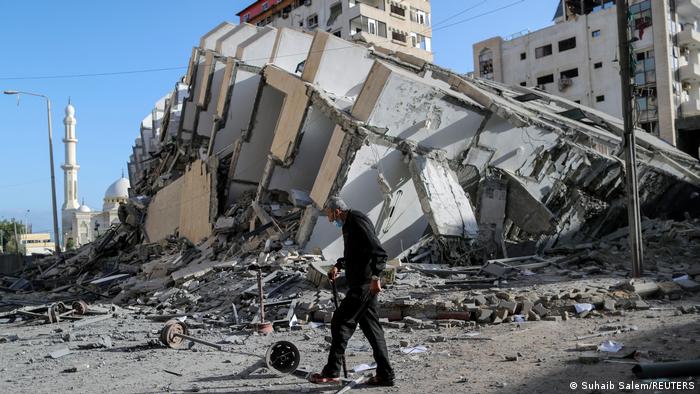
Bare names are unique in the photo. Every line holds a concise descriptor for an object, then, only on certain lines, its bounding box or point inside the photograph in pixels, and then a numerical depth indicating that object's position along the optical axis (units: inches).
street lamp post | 989.8
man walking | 178.2
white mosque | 2568.9
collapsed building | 490.0
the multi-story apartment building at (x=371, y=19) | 1713.8
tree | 2543.1
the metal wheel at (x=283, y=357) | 200.8
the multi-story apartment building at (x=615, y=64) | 1285.7
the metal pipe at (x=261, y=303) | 302.4
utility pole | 374.3
